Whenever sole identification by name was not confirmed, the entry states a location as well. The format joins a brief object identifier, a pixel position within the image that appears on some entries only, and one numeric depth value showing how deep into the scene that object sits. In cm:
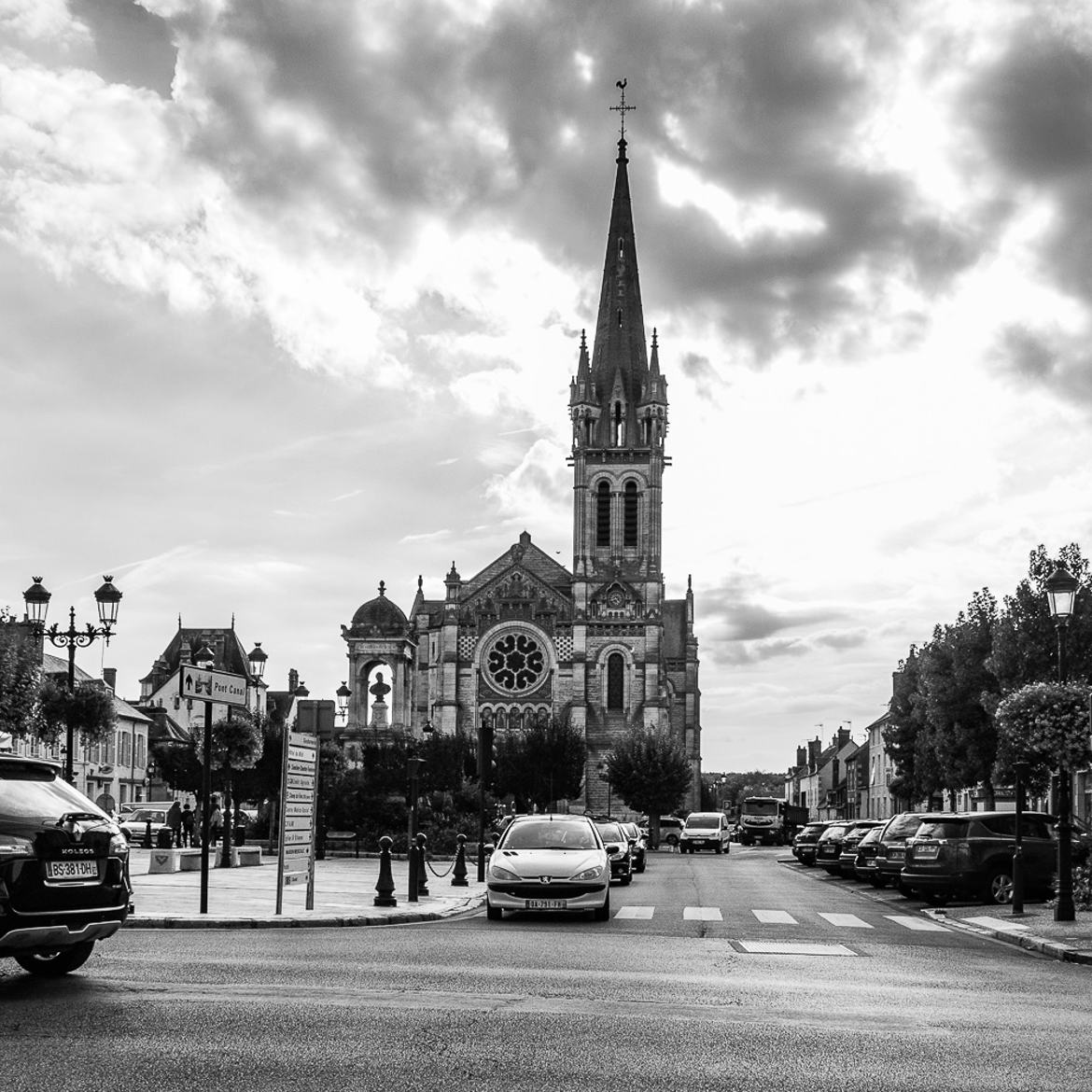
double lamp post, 2691
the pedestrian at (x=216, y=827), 4931
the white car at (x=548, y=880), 1952
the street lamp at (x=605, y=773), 8206
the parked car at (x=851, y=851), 3428
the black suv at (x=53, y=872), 978
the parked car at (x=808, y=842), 4488
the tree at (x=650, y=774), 8050
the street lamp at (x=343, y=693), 5350
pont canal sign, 1866
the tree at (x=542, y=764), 7956
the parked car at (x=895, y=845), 2797
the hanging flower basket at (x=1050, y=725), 2112
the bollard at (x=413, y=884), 2247
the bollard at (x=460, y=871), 2793
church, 8862
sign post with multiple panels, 1909
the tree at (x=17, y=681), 2314
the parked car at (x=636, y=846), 3674
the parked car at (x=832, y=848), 3756
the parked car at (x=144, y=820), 5484
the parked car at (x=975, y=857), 2444
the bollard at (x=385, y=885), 2109
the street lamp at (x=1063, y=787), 1997
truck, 7862
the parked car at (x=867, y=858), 3106
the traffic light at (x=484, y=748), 2912
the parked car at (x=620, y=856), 3056
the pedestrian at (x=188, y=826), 4950
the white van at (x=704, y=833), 5948
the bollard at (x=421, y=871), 2334
